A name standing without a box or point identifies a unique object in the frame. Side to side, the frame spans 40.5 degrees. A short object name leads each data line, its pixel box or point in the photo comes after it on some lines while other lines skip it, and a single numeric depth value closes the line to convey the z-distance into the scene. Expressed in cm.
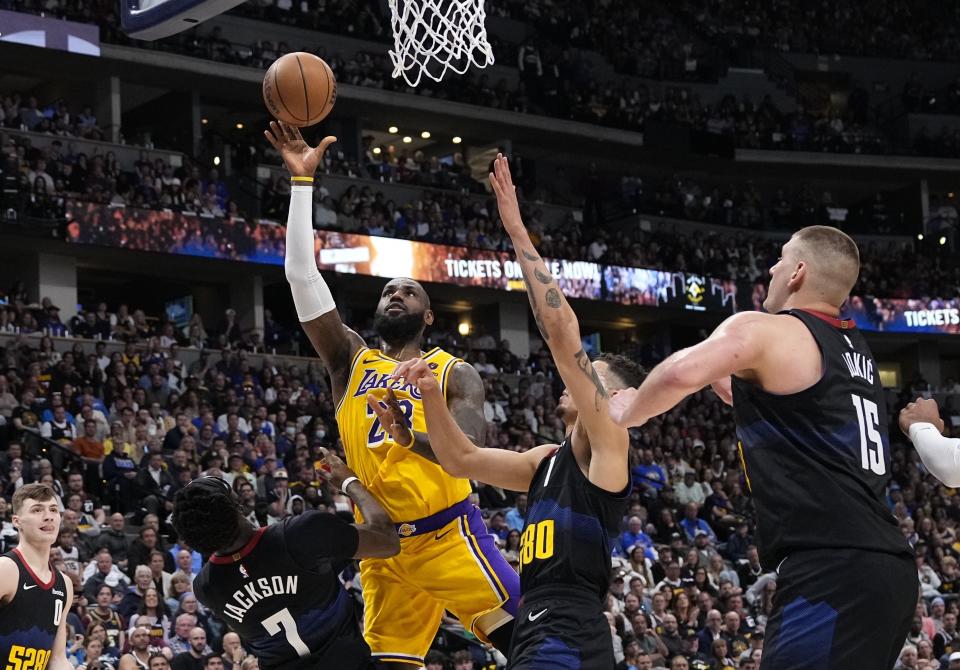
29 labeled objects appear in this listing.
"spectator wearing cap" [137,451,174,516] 1356
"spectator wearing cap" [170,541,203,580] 1215
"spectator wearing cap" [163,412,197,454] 1532
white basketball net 888
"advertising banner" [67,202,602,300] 2177
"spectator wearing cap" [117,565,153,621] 1134
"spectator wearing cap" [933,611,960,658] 1664
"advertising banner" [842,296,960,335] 3173
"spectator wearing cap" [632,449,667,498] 1988
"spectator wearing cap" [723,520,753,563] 1812
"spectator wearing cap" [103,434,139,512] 1399
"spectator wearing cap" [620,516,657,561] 1670
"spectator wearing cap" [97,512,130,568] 1237
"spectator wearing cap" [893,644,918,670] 1516
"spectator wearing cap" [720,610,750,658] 1453
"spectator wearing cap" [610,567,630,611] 1455
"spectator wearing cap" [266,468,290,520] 1395
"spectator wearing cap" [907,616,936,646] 1611
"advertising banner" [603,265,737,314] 2862
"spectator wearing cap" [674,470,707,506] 2012
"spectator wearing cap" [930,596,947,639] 1739
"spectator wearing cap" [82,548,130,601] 1166
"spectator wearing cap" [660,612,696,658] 1420
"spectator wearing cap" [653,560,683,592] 1568
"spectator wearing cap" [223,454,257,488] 1445
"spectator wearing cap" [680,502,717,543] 1870
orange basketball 624
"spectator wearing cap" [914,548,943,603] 1847
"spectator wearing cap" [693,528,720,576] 1700
